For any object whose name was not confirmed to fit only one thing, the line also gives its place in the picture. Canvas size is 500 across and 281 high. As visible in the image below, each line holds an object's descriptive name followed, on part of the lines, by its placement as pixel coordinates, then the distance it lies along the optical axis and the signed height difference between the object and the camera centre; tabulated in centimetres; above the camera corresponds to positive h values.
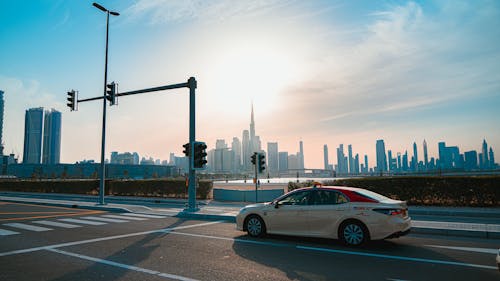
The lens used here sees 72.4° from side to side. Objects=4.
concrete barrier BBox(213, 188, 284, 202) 2351 -139
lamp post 2084 +389
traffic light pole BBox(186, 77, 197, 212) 1659 +184
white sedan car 791 -104
